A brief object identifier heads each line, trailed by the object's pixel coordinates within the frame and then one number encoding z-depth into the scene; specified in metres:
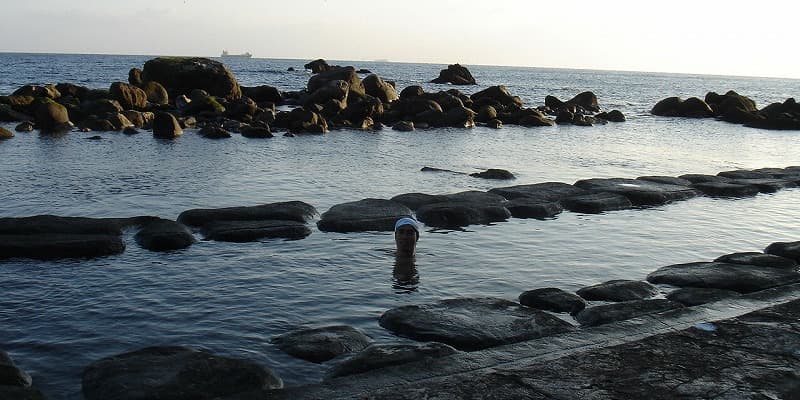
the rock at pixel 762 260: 12.24
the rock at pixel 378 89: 50.78
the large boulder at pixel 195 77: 48.19
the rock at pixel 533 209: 16.53
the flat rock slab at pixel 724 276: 10.91
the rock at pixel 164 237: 12.88
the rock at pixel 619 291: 10.52
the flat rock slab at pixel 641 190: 18.50
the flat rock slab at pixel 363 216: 14.73
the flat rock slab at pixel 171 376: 6.80
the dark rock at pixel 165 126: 31.67
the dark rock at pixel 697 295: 10.08
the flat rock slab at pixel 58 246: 12.09
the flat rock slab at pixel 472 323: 8.53
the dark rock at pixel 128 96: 41.12
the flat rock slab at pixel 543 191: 18.11
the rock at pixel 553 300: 9.95
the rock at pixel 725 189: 20.22
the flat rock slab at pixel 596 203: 17.36
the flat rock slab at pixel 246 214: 14.67
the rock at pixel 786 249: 13.01
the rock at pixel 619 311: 9.27
